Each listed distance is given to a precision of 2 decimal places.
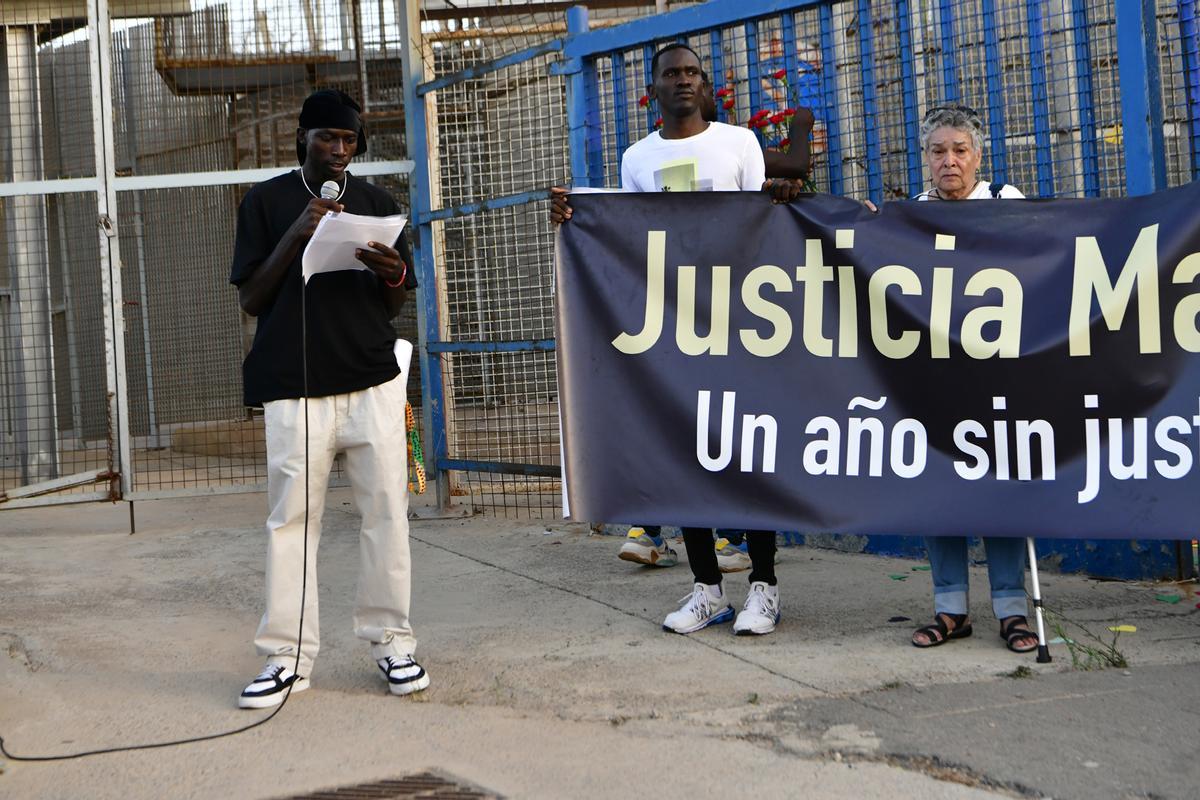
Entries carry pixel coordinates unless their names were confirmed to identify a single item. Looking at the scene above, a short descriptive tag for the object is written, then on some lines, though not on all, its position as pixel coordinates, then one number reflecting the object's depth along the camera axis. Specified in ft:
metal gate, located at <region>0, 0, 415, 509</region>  33.91
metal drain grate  10.49
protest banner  14.56
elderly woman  14.74
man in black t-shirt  13.50
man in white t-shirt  15.97
